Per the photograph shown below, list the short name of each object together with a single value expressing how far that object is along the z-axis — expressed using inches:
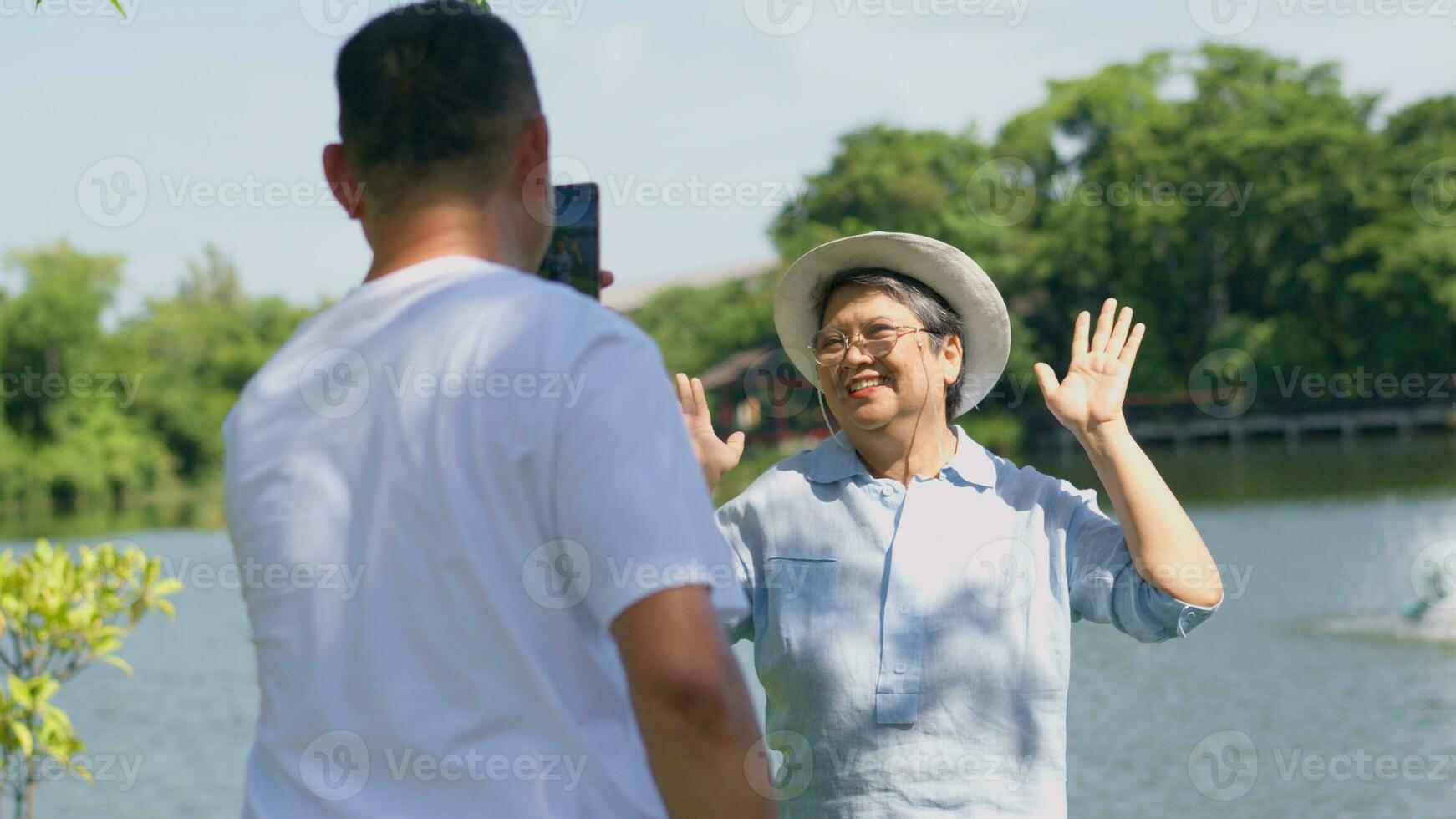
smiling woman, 101.6
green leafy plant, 204.7
